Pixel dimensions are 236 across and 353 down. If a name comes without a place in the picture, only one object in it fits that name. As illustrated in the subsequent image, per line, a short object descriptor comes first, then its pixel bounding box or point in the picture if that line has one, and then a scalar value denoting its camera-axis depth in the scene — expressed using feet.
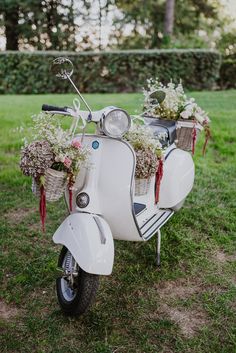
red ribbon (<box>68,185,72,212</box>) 7.43
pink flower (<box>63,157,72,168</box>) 6.99
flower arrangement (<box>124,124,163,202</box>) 7.98
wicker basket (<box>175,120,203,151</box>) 10.94
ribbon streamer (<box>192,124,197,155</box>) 10.94
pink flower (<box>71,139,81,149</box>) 7.16
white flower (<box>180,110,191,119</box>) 10.82
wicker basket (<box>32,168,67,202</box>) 7.06
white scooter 6.95
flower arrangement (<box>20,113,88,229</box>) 6.95
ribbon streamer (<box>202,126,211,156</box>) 11.64
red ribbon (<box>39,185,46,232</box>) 7.19
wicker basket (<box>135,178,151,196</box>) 8.48
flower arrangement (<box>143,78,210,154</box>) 10.86
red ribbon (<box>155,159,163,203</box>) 8.81
